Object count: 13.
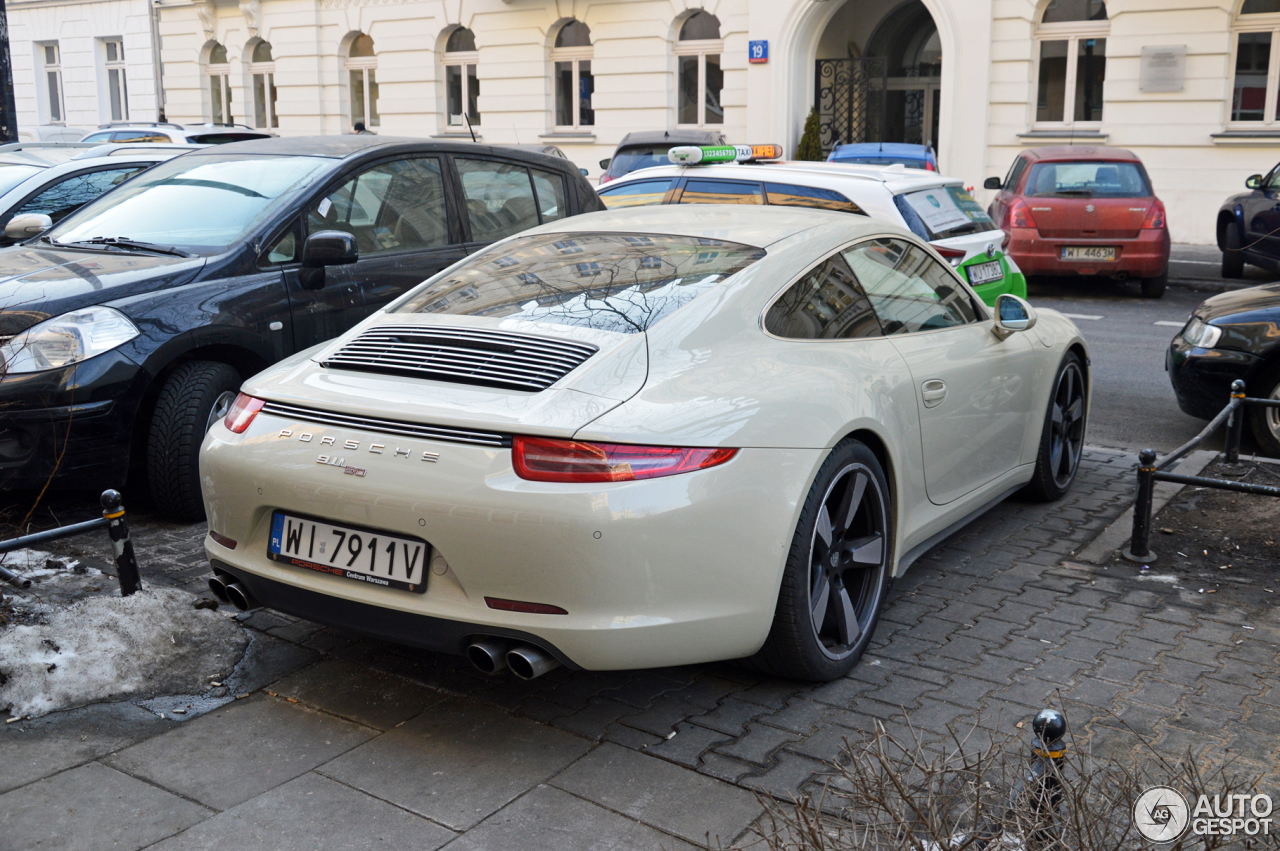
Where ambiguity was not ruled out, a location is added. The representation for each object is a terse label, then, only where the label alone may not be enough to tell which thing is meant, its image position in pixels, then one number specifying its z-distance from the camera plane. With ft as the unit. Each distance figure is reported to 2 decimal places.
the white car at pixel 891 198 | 25.52
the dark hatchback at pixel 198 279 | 15.97
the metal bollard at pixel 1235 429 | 19.21
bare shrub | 7.20
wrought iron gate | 75.61
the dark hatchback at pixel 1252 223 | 45.52
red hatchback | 44.75
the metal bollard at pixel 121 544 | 13.39
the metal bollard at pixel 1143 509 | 15.87
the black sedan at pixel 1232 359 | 22.21
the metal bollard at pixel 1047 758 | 7.67
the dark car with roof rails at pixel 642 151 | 50.05
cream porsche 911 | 10.11
